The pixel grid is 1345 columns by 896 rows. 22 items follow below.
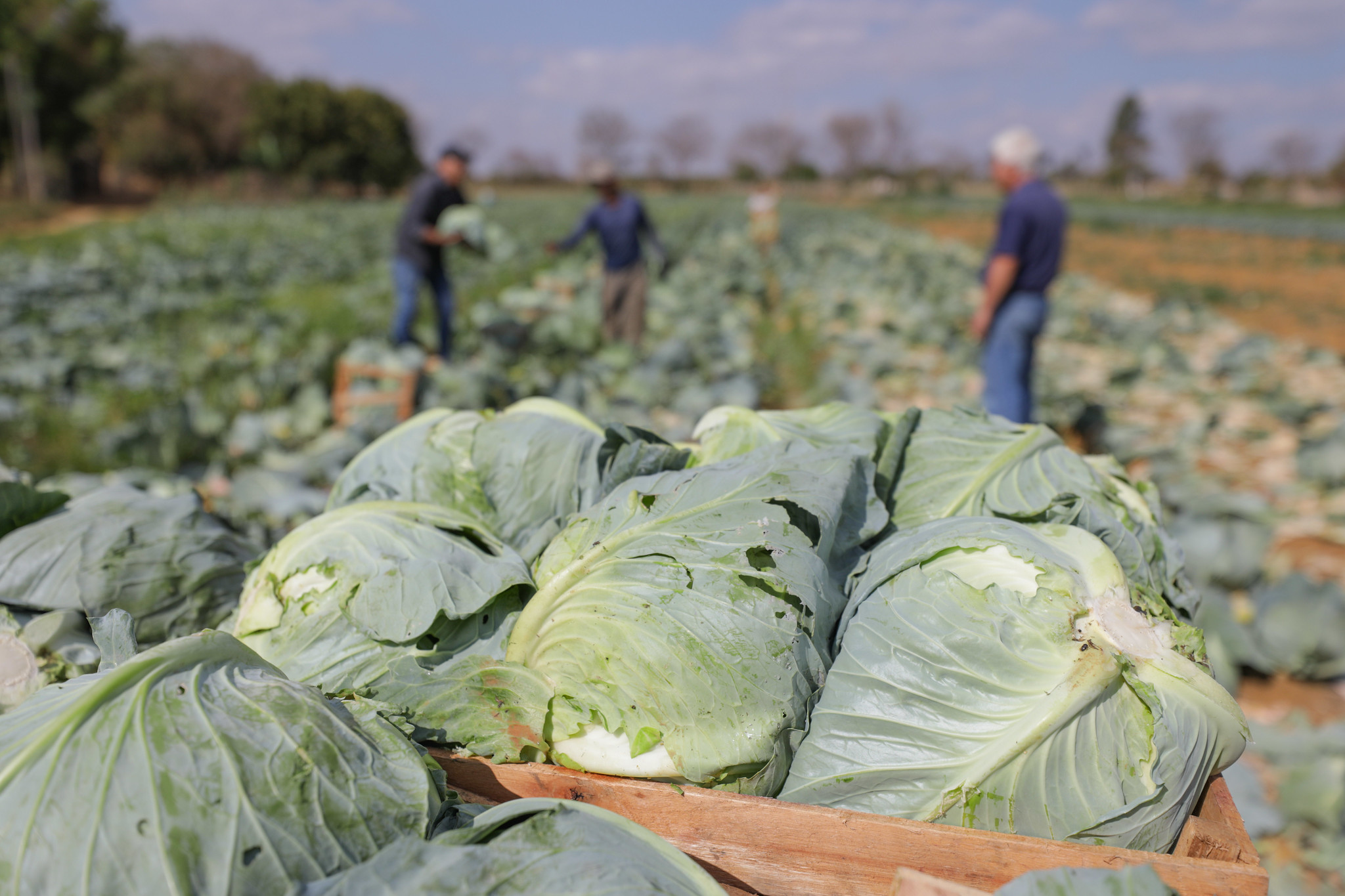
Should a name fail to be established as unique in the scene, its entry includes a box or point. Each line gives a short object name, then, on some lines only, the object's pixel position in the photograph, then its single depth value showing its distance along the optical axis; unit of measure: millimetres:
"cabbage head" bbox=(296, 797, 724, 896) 1158
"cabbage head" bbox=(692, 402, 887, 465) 2219
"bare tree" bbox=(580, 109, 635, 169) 101812
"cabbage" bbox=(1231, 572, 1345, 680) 3652
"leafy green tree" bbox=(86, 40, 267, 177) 47500
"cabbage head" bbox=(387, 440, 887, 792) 1564
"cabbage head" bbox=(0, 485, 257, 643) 2014
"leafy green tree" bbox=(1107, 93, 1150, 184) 88438
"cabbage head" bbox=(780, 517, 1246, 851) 1487
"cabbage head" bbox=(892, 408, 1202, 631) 1972
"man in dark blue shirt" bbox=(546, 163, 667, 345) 9062
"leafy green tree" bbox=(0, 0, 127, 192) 39094
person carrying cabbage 7785
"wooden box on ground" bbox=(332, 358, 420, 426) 5770
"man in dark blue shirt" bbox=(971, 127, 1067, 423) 5457
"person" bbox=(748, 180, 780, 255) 20016
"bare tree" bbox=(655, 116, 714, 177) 103938
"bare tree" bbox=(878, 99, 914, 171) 97125
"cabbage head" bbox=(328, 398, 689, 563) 2121
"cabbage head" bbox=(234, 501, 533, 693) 1738
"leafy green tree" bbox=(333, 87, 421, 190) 59625
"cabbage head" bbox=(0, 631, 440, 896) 1165
